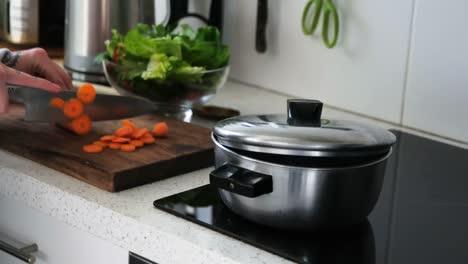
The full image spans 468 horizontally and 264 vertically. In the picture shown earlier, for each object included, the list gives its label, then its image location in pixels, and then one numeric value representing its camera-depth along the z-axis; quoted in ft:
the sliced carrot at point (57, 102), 5.79
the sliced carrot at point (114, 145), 5.51
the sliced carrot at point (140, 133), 5.61
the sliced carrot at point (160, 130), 5.69
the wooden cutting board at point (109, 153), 5.25
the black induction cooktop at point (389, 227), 4.72
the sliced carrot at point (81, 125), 5.71
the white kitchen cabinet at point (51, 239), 5.17
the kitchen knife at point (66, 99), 5.80
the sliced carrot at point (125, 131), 5.59
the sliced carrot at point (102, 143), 5.52
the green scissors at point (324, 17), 6.72
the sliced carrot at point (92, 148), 5.44
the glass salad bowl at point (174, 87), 6.37
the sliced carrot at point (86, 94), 5.79
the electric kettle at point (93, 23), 7.03
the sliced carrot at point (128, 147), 5.48
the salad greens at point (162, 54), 6.29
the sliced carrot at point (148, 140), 5.59
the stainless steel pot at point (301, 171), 4.69
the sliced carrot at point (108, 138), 5.58
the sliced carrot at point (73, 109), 5.73
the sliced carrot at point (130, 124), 5.65
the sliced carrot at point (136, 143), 5.54
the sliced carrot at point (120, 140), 5.56
